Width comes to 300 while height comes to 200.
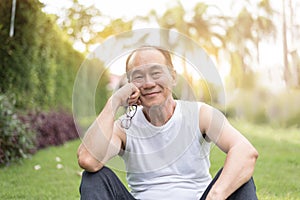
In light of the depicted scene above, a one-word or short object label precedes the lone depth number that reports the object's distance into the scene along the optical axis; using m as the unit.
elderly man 2.51
